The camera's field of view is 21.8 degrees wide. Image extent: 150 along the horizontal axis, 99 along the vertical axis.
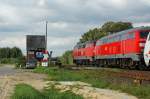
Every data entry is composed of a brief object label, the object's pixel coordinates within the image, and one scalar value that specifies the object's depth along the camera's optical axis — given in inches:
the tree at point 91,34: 3888.7
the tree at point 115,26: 3653.9
